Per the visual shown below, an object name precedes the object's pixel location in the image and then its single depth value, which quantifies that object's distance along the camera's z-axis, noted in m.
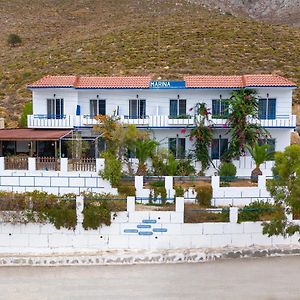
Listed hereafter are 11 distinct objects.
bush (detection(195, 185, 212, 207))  21.45
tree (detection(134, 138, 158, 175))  24.36
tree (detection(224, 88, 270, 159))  25.88
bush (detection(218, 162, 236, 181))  24.92
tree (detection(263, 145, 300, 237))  18.02
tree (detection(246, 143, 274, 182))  24.47
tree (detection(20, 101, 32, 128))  31.72
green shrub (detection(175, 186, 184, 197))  21.66
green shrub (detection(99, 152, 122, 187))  22.19
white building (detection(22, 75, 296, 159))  27.27
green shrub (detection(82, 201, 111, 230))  19.77
